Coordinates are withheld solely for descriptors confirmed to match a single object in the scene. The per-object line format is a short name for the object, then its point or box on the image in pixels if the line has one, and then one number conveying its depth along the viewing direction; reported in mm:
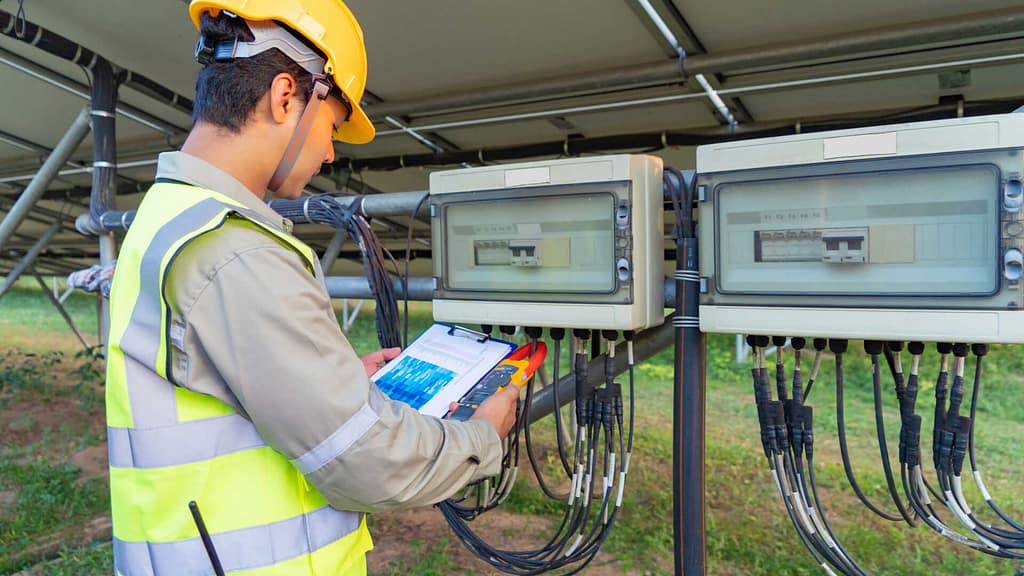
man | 762
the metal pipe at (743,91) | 2014
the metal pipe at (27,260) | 4242
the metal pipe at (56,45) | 2381
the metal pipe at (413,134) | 3001
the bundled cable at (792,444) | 1181
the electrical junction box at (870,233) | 957
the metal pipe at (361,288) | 1648
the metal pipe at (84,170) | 3909
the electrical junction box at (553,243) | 1233
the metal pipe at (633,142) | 2350
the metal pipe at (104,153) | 2506
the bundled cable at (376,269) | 1630
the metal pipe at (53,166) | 2730
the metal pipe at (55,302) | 5781
